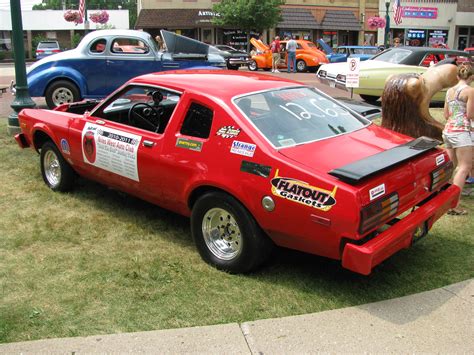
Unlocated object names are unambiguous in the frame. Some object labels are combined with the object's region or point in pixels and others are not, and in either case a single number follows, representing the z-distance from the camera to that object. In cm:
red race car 339
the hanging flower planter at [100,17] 4731
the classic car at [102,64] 1104
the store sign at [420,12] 4638
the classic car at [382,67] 1232
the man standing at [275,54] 2548
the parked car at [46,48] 3458
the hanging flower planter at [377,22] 4053
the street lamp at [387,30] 3115
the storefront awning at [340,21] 4308
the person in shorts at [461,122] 530
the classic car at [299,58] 2530
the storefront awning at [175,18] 4066
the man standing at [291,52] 2442
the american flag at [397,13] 3568
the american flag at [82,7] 3222
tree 3669
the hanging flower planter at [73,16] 4146
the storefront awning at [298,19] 4241
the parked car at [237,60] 2525
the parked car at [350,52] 2691
